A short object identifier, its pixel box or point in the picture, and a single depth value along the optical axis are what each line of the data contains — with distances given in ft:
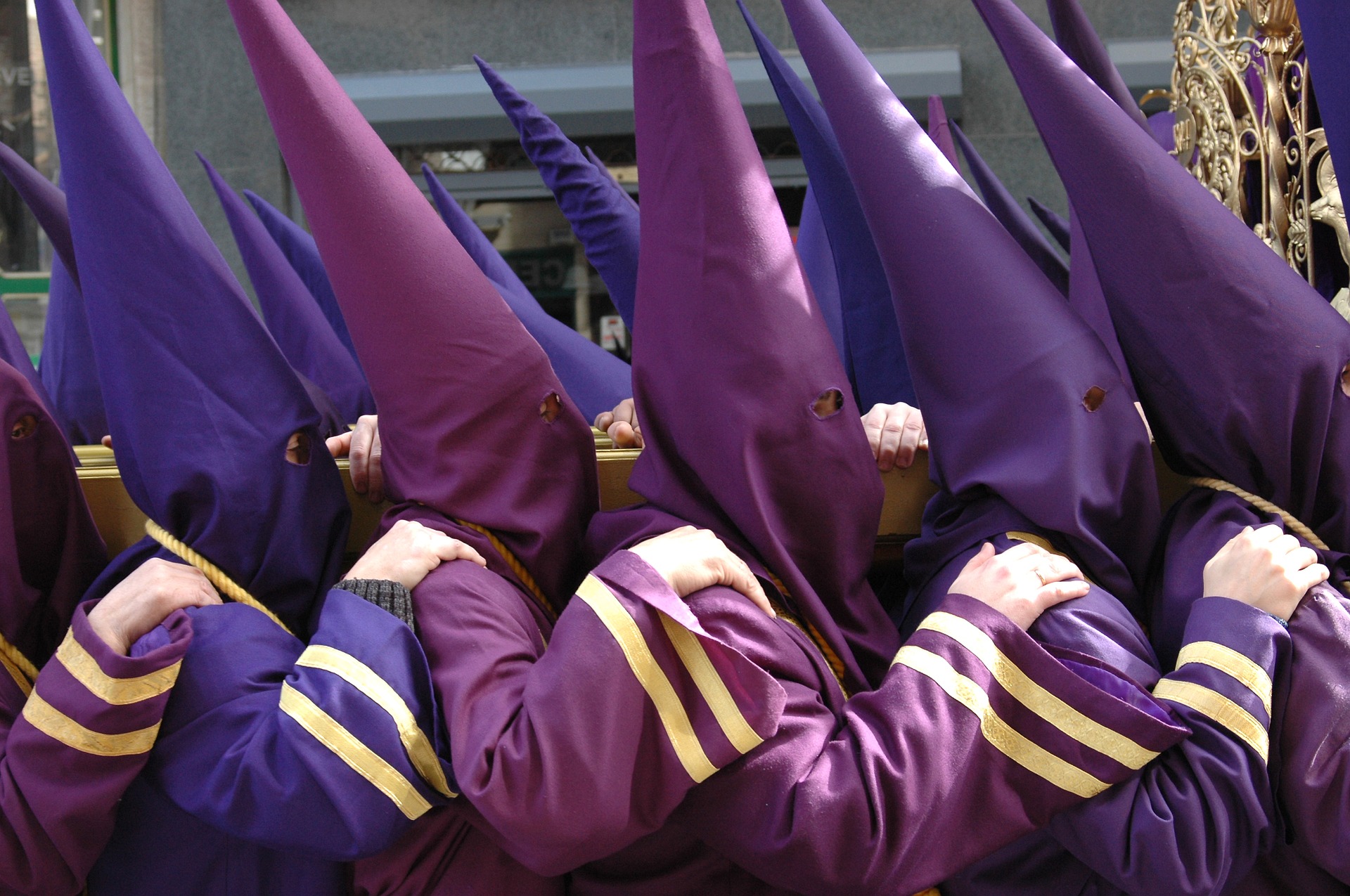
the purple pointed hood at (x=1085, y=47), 7.20
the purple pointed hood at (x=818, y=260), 8.98
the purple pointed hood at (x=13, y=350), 6.50
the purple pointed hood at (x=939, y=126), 8.78
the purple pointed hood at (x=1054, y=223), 10.68
